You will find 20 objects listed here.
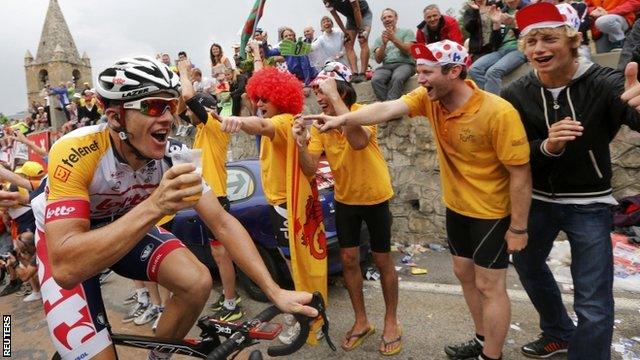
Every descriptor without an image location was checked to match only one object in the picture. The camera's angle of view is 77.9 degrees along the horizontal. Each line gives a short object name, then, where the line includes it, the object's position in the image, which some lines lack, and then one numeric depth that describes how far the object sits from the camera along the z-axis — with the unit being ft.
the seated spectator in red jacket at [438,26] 19.34
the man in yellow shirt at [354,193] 10.51
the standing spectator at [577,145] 7.45
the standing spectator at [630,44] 13.37
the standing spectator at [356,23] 23.57
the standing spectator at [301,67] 27.07
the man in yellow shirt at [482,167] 7.94
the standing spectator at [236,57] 31.89
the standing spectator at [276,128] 10.55
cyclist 5.21
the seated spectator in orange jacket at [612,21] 16.30
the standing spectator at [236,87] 27.75
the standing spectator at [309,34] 29.89
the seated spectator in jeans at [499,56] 16.85
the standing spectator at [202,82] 32.04
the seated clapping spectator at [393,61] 20.04
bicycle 5.50
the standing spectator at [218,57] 31.40
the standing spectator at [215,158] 12.64
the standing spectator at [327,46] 25.59
